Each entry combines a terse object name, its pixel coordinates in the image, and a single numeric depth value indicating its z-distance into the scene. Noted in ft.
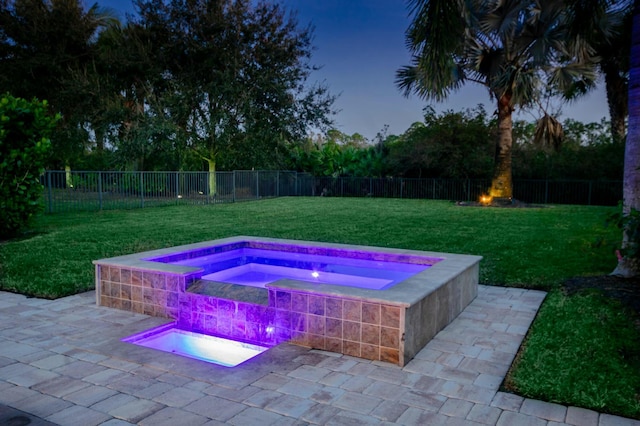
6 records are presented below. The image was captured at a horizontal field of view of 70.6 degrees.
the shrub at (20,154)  27.76
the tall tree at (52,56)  71.92
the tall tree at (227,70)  69.87
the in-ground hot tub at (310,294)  11.10
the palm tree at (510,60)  46.68
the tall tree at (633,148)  17.26
